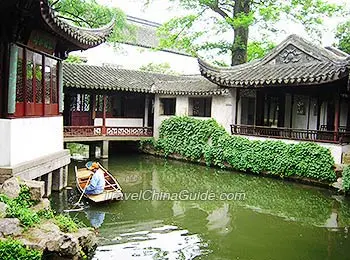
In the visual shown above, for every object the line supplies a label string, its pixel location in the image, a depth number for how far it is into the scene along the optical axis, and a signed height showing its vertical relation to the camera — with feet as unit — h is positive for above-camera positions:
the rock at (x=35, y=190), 22.45 -4.76
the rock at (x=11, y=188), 20.93 -4.43
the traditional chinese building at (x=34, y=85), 24.31 +1.45
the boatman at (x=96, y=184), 30.30 -5.77
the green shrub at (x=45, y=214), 20.56 -5.59
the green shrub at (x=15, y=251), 14.87 -5.55
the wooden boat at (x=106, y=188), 29.94 -6.25
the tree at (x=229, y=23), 54.49 +13.03
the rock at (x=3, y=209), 17.61 -4.70
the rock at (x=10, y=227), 16.61 -5.16
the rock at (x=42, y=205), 21.37 -5.45
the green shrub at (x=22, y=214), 18.10 -5.07
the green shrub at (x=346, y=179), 36.50 -5.59
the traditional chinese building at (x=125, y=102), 53.52 +1.20
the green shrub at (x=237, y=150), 41.19 -4.41
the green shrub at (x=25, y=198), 21.08 -5.00
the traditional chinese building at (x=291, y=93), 42.37 +2.86
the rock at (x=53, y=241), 16.63 -5.75
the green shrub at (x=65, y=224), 19.82 -5.95
